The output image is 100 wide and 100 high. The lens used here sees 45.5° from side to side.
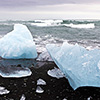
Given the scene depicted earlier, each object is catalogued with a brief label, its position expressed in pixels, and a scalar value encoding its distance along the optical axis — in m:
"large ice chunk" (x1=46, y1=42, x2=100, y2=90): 2.51
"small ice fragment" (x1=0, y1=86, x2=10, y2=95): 2.45
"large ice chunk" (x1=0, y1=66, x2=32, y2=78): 3.04
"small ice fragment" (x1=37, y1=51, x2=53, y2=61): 4.10
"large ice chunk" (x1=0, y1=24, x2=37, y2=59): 4.17
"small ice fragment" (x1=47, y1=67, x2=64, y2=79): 3.08
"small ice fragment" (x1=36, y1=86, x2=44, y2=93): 2.52
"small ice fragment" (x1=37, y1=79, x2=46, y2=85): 2.78
